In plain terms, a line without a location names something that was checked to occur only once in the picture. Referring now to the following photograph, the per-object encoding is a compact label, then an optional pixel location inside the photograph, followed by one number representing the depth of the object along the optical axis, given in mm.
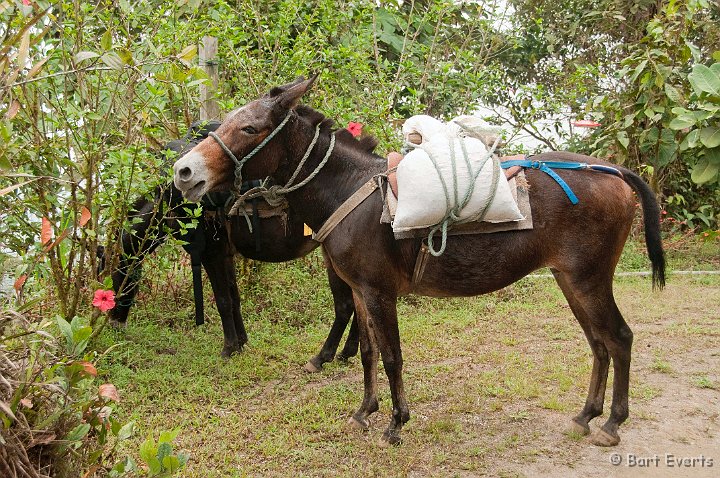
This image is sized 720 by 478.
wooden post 6152
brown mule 3887
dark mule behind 5234
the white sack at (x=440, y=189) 3674
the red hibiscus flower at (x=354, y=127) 5625
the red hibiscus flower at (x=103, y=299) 3738
